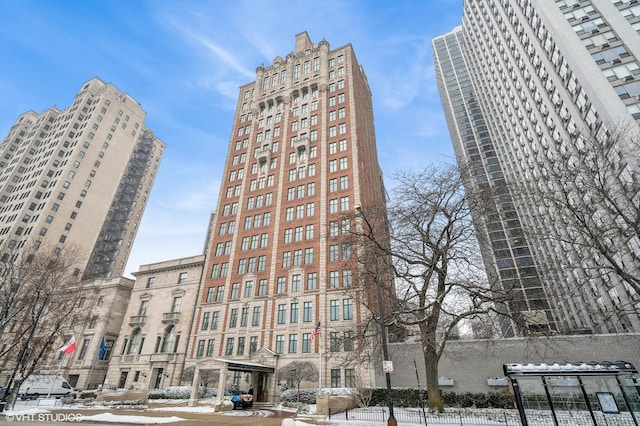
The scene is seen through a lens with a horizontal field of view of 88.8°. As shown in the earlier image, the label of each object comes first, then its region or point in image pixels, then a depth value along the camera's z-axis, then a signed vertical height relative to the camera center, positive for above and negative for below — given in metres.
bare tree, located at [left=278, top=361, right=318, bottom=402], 35.06 +2.27
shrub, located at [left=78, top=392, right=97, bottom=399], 37.06 +0.09
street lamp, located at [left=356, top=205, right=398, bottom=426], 13.70 +3.00
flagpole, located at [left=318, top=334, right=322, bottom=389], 34.17 +1.66
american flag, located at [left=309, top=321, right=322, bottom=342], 30.65 +5.51
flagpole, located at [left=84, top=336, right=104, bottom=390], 42.47 +4.20
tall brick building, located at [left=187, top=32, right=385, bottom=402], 38.12 +22.71
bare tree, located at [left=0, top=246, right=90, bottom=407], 26.89 +8.36
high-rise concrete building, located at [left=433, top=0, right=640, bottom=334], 31.02 +35.96
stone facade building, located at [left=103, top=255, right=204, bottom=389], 42.41 +8.57
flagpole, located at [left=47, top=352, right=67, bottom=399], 46.38 +4.11
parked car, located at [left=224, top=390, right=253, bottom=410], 26.67 -0.22
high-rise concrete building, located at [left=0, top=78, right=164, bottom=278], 74.69 +51.01
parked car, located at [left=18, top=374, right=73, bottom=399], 33.85 +0.83
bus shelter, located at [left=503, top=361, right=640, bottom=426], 13.02 +0.19
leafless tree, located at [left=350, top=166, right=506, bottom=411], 19.73 +8.06
